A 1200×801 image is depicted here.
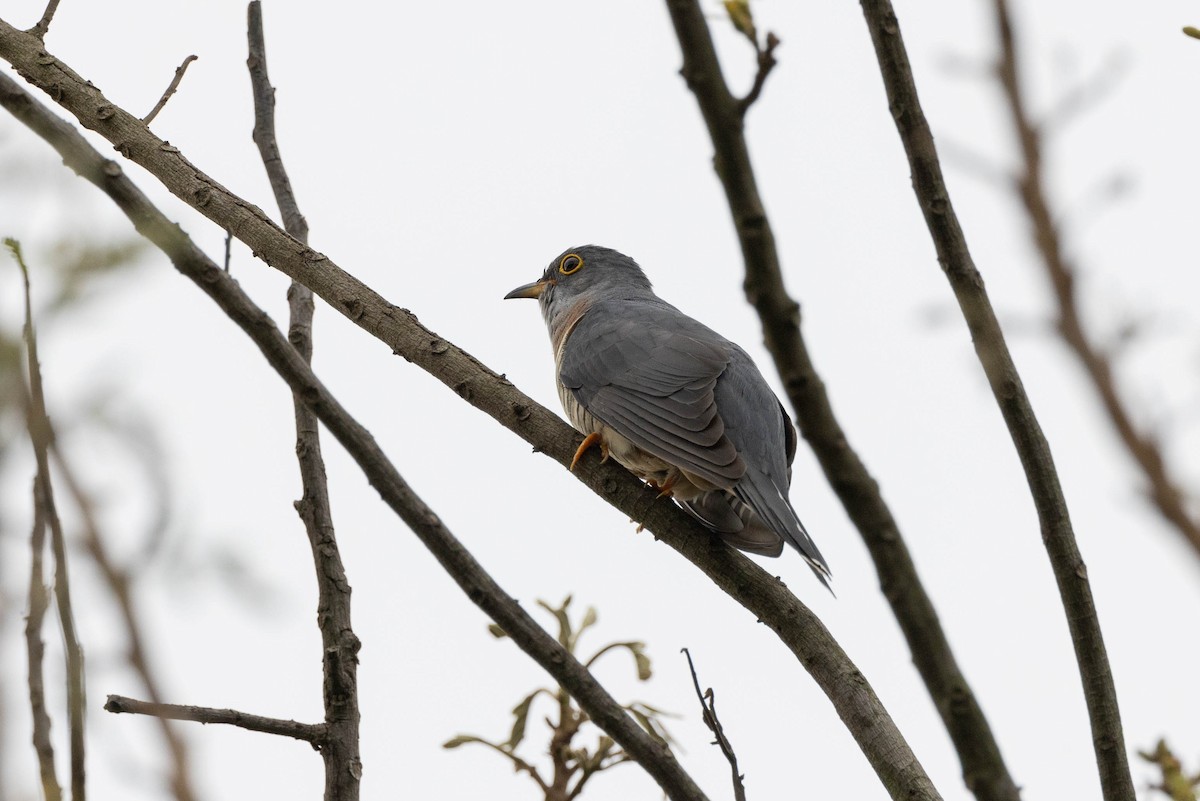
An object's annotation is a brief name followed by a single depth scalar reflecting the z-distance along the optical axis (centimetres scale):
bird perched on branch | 781
